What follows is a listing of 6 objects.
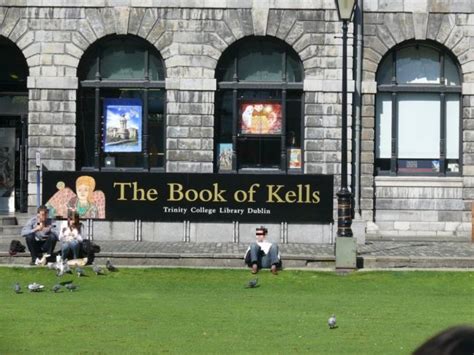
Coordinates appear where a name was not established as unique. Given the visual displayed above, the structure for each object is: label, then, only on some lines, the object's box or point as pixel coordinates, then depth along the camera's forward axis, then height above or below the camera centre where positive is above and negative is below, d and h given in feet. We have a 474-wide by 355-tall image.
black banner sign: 74.54 -2.07
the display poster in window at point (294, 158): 87.25 +1.35
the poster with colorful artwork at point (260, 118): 87.30 +5.20
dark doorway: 93.04 +0.84
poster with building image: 87.35 +4.44
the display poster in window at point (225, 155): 87.40 +1.55
